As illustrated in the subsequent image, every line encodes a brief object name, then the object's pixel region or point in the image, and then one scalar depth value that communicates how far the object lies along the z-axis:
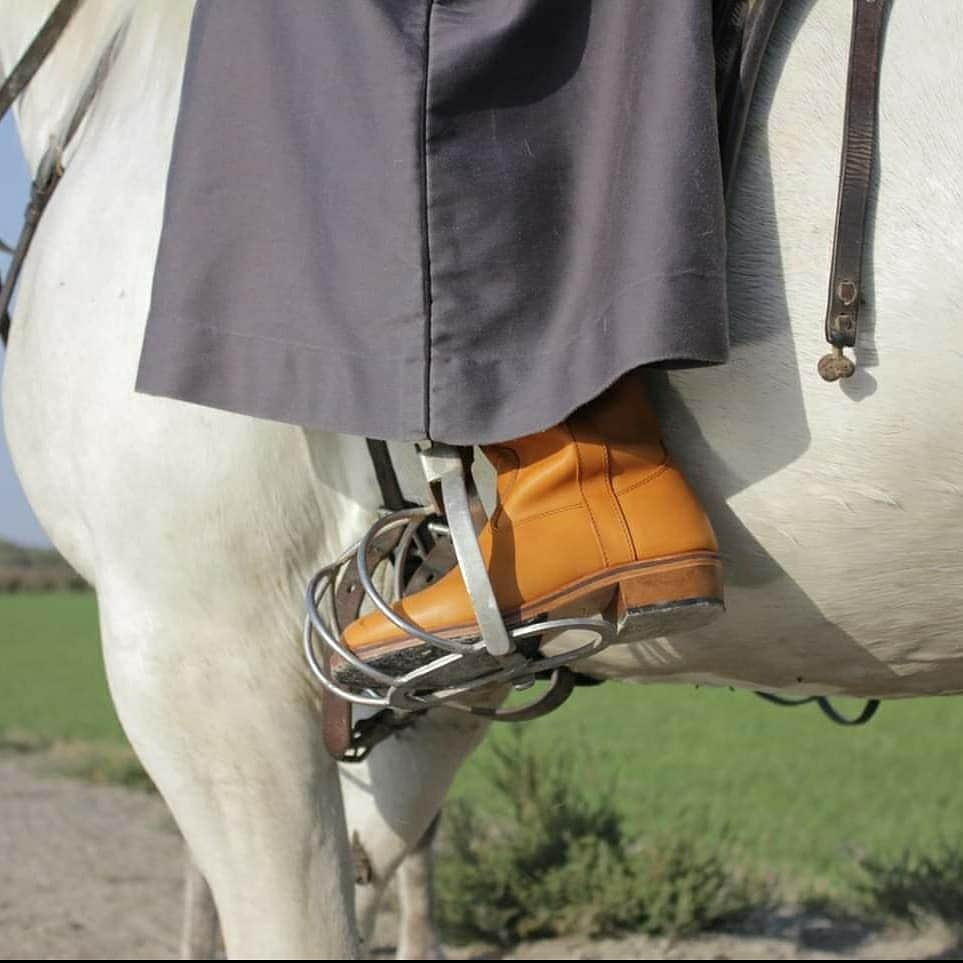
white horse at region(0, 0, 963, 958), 1.41
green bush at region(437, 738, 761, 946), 4.70
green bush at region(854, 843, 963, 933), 4.64
